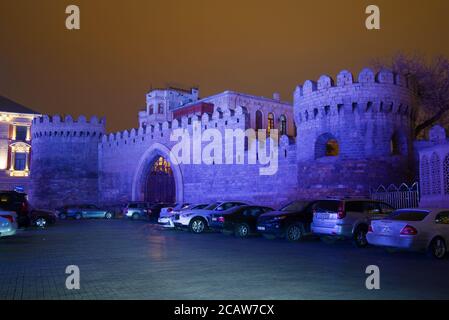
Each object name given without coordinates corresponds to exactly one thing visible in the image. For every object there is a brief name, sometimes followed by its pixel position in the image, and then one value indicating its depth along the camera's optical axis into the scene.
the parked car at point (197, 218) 18.84
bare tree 29.25
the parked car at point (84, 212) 32.84
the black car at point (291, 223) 14.91
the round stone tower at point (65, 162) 40.97
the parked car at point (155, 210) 27.70
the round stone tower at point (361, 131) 20.64
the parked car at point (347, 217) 12.98
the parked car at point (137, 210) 30.75
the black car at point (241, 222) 17.03
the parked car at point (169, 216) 20.67
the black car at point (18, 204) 18.72
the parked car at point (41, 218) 23.79
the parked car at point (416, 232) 10.38
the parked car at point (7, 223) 14.26
